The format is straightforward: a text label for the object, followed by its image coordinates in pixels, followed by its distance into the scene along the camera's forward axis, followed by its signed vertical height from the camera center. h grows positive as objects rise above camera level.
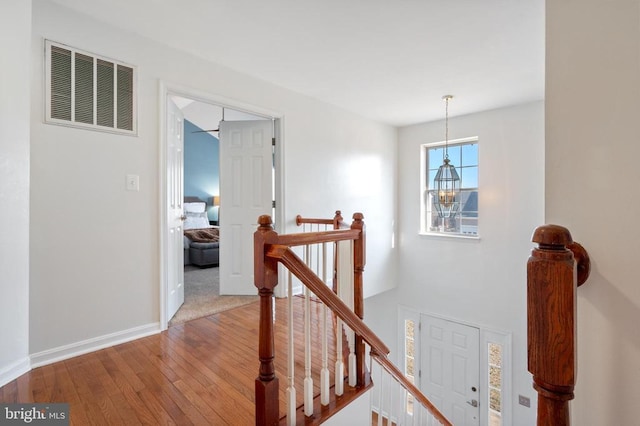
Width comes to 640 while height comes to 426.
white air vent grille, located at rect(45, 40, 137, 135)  2.03 +0.89
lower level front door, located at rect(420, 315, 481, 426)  4.45 -2.42
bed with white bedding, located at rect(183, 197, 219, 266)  5.29 -0.53
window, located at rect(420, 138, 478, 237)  4.57 +0.40
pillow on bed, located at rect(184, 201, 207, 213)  6.93 +0.15
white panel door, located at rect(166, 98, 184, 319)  2.72 +0.04
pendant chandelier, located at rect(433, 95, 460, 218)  4.22 +0.40
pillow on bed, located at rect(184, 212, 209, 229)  6.62 -0.17
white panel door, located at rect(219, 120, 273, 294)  3.52 +0.24
